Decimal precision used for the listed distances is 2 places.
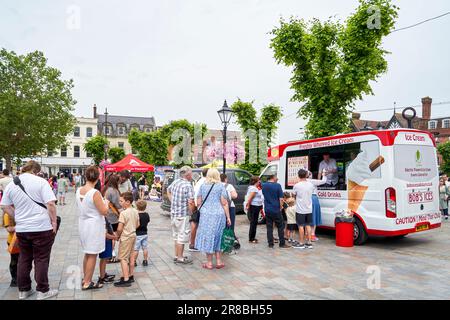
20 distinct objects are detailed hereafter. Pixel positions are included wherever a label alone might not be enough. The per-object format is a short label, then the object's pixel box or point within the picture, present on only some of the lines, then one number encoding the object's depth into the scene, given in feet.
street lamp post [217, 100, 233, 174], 37.73
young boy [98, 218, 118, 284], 17.14
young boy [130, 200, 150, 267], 19.56
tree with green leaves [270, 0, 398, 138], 45.14
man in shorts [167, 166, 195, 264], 21.38
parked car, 45.89
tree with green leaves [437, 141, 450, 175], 136.15
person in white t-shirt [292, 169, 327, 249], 26.58
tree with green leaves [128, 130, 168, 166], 119.44
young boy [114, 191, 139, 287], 17.08
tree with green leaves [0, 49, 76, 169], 93.97
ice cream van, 25.00
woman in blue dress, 20.13
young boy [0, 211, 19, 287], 16.71
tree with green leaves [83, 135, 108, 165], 147.84
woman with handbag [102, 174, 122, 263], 20.37
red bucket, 27.07
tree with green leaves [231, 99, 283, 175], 72.79
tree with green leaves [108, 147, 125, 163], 159.02
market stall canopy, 68.64
